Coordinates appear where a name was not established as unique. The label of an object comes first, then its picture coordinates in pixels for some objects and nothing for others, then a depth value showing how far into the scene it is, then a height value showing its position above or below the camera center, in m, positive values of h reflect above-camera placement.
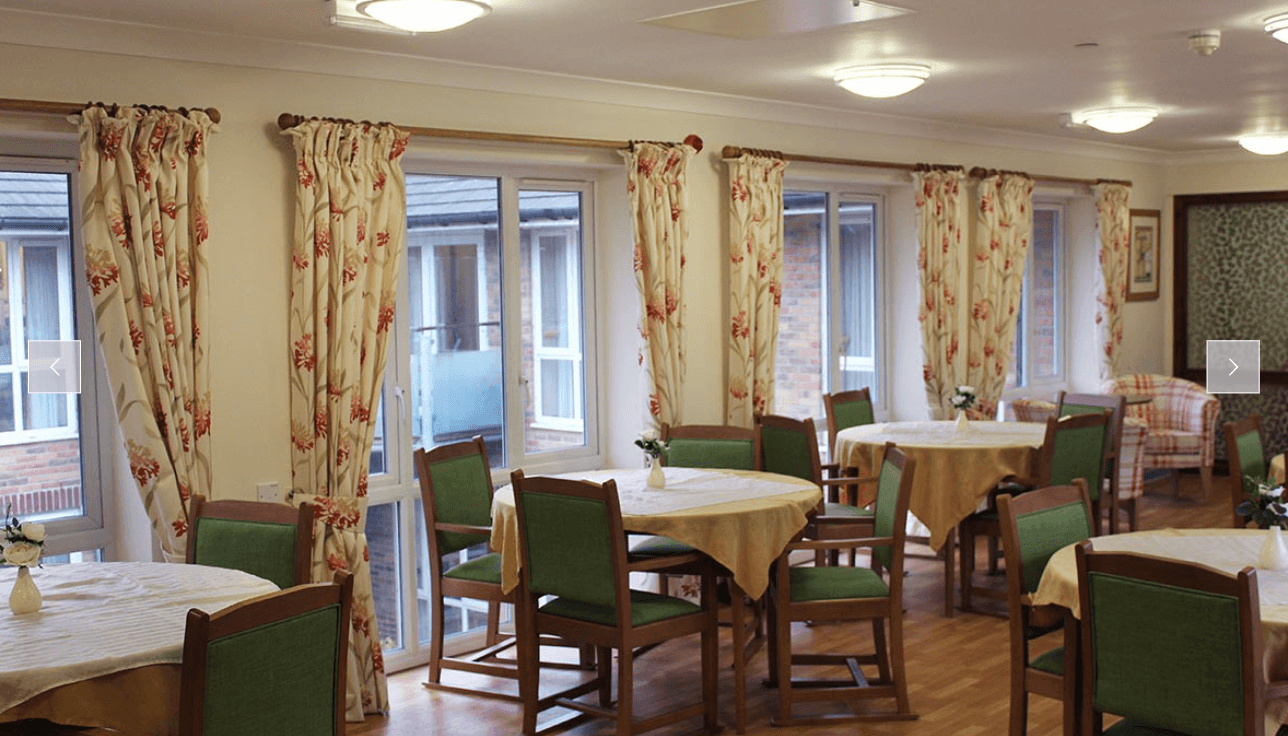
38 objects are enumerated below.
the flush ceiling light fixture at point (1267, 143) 8.66 +1.13
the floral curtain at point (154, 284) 4.33 +0.15
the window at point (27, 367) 4.51 -0.13
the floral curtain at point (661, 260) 6.06 +0.28
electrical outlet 4.88 -0.64
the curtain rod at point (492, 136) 4.80 +0.79
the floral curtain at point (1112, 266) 9.61 +0.35
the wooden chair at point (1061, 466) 6.12 -0.75
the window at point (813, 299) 7.64 +0.11
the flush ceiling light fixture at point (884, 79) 5.59 +1.04
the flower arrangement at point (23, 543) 3.35 -0.56
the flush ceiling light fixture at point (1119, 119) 7.30 +1.10
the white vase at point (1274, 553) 3.71 -0.71
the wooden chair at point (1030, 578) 3.81 -0.81
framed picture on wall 10.31 +0.43
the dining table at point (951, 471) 6.27 -0.77
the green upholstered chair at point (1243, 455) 5.16 -0.60
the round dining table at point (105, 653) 2.87 -0.75
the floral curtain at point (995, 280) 8.30 +0.22
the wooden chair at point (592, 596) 4.32 -0.96
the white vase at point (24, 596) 3.32 -0.69
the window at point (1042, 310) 9.48 +0.02
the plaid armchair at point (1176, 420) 9.37 -0.83
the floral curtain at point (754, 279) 6.55 +0.20
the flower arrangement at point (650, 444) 5.08 -0.49
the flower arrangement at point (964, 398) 6.66 -0.44
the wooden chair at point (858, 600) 4.69 -1.04
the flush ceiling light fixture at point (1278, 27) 4.73 +1.05
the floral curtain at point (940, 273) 7.83 +0.26
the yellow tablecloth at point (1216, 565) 3.17 -0.75
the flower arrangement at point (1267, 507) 3.76 -0.58
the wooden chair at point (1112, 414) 6.87 -0.57
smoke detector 4.96 +1.05
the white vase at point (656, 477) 5.09 -0.63
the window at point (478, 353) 5.65 -0.14
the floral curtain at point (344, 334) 4.85 -0.04
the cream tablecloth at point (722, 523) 4.58 -0.74
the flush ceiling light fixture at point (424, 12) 3.89 +0.95
